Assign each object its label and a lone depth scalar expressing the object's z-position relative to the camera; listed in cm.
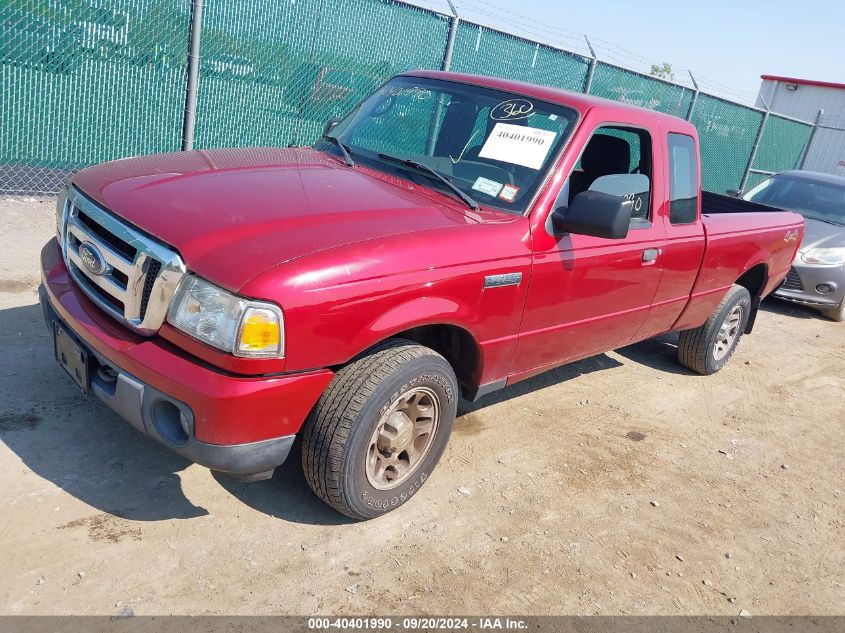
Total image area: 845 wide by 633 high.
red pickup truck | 263
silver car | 808
